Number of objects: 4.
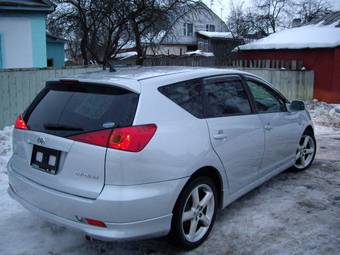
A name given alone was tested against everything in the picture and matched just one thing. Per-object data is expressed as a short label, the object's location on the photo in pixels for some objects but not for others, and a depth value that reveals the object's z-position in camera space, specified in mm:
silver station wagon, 3125
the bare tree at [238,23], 23219
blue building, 11336
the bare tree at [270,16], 30353
